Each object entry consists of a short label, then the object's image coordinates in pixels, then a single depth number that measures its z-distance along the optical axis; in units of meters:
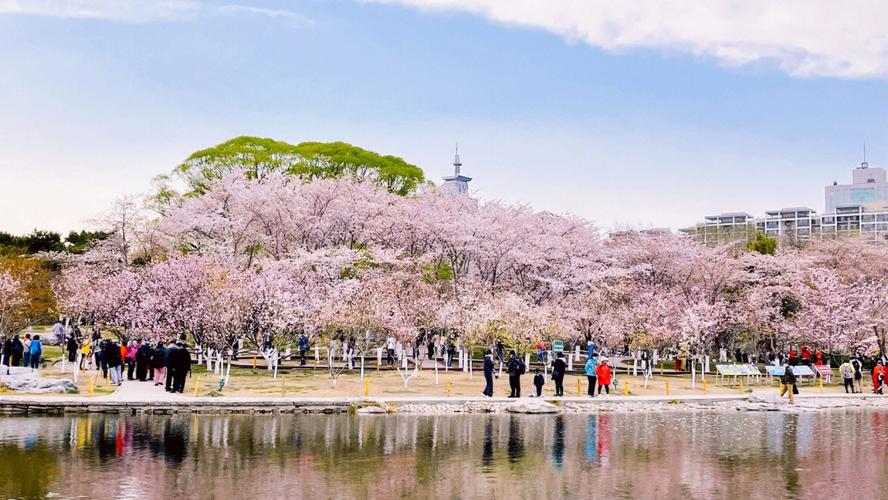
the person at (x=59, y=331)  50.07
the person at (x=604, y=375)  34.22
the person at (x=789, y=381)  34.66
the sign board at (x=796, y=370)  40.25
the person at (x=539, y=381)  33.22
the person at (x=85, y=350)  39.28
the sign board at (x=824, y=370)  43.01
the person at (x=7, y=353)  37.72
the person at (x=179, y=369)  30.97
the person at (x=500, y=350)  44.09
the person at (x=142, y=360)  34.62
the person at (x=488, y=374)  32.66
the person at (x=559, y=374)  33.66
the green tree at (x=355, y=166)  64.46
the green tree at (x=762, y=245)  69.25
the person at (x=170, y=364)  30.98
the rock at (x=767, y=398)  34.03
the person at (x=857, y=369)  41.47
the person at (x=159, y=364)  33.31
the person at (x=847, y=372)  39.00
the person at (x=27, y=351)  39.19
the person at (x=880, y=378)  39.16
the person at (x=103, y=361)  34.28
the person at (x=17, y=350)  38.16
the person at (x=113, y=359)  34.06
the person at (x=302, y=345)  43.81
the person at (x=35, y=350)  37.25
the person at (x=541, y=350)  43.52
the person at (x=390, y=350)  47.54
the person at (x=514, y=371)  33.03
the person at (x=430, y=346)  51.25
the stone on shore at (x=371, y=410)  29.06
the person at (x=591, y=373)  34.03
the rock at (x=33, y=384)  30.81
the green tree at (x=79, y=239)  78.75
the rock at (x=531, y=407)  30.12
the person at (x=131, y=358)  35.44
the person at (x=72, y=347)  40.31
